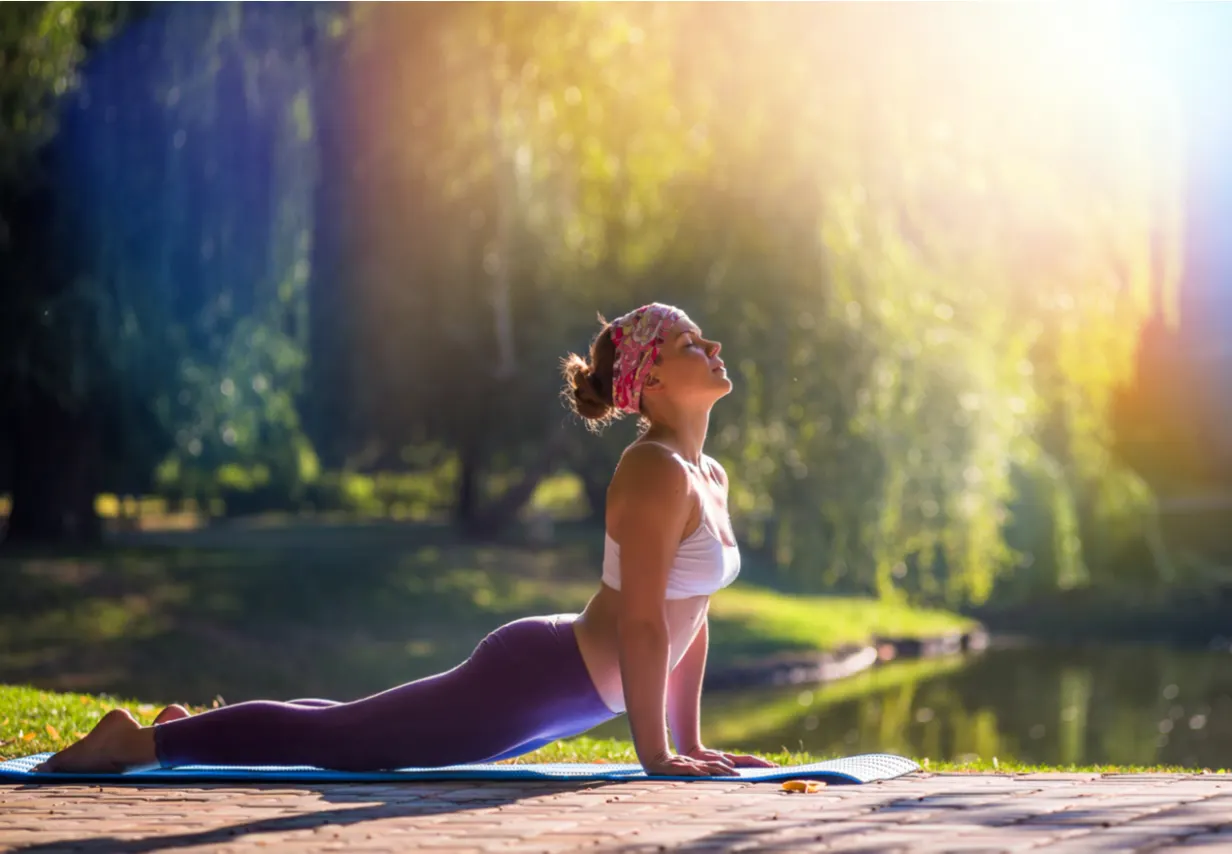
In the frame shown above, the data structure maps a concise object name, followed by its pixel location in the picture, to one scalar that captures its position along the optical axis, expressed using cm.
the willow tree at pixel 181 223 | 1426
